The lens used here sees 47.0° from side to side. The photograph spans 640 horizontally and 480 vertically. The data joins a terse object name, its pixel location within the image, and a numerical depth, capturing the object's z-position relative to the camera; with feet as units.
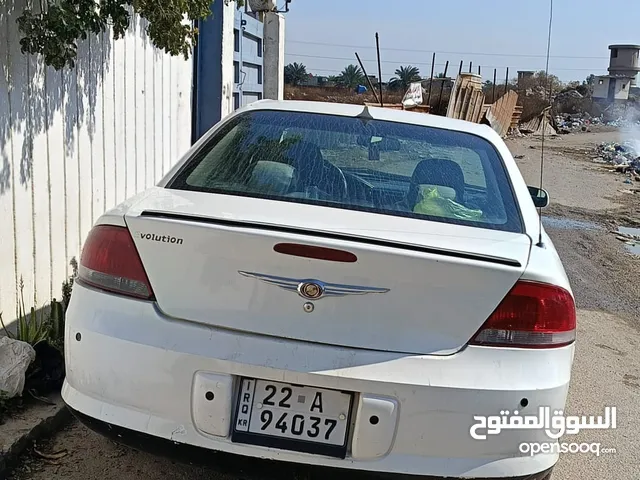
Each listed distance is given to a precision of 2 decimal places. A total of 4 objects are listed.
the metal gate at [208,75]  25.08
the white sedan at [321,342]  7.56
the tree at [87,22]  11.92
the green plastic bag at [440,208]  9.52
